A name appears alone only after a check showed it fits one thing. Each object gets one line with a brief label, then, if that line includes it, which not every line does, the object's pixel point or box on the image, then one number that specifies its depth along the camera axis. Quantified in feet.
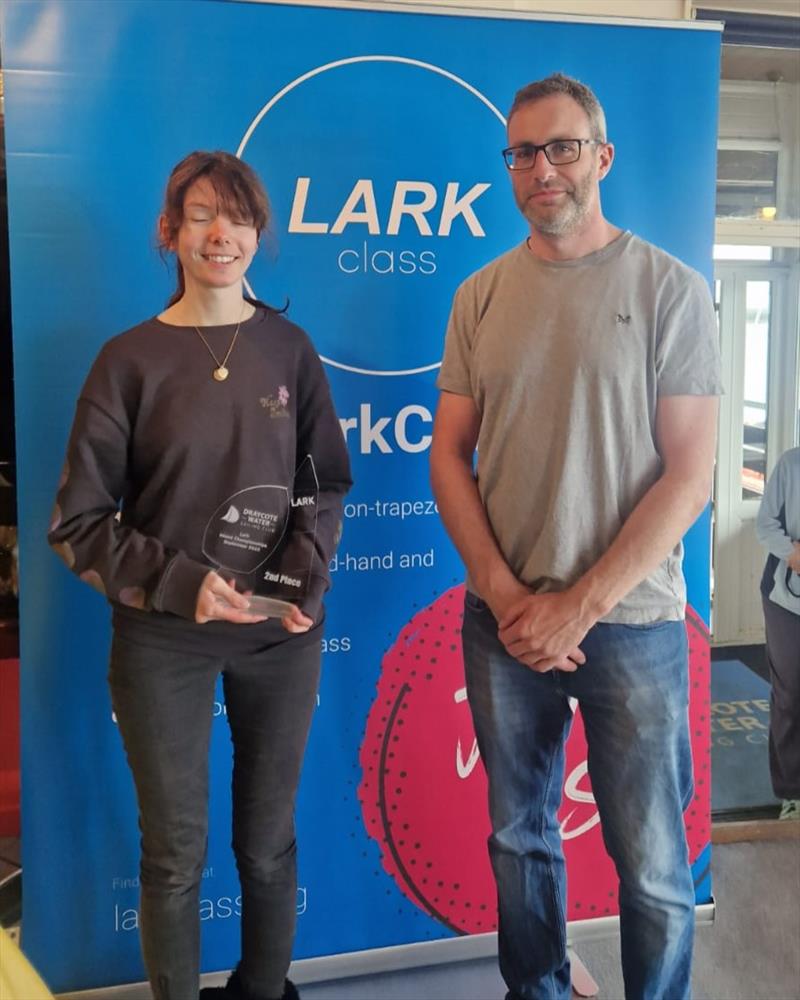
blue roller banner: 5.80
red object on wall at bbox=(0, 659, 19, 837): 7.84
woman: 4.81
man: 4.86
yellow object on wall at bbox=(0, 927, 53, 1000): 2.98
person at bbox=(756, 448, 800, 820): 8.98
